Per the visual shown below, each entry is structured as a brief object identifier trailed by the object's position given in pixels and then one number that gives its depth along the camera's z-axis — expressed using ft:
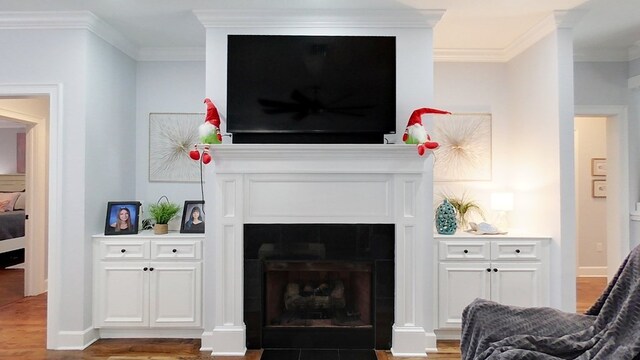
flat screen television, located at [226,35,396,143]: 10.19
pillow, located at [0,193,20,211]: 23.36
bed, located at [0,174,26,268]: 19.93
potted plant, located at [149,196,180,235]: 11.42
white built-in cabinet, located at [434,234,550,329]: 10.78
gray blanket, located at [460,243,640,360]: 5.72
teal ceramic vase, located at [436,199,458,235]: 11.30
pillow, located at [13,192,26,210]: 23.75
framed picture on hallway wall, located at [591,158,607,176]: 17.87
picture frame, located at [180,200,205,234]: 11.57
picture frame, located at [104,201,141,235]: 11.12
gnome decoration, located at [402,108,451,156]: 9.61
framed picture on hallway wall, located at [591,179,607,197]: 17.85
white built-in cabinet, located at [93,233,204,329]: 10.87
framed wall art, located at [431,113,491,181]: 12.94
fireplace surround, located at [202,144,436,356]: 10.12
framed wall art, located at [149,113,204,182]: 12.94
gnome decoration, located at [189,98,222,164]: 9.69
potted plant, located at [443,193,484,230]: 12.48
